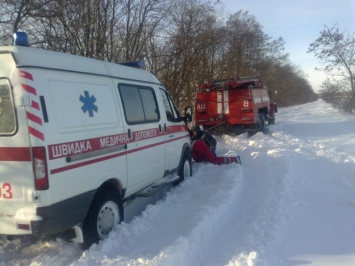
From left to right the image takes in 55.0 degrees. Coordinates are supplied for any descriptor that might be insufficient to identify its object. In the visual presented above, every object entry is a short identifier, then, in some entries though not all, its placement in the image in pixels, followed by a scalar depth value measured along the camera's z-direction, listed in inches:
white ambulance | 132.6
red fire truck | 526.9
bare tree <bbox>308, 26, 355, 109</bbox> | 848.9
